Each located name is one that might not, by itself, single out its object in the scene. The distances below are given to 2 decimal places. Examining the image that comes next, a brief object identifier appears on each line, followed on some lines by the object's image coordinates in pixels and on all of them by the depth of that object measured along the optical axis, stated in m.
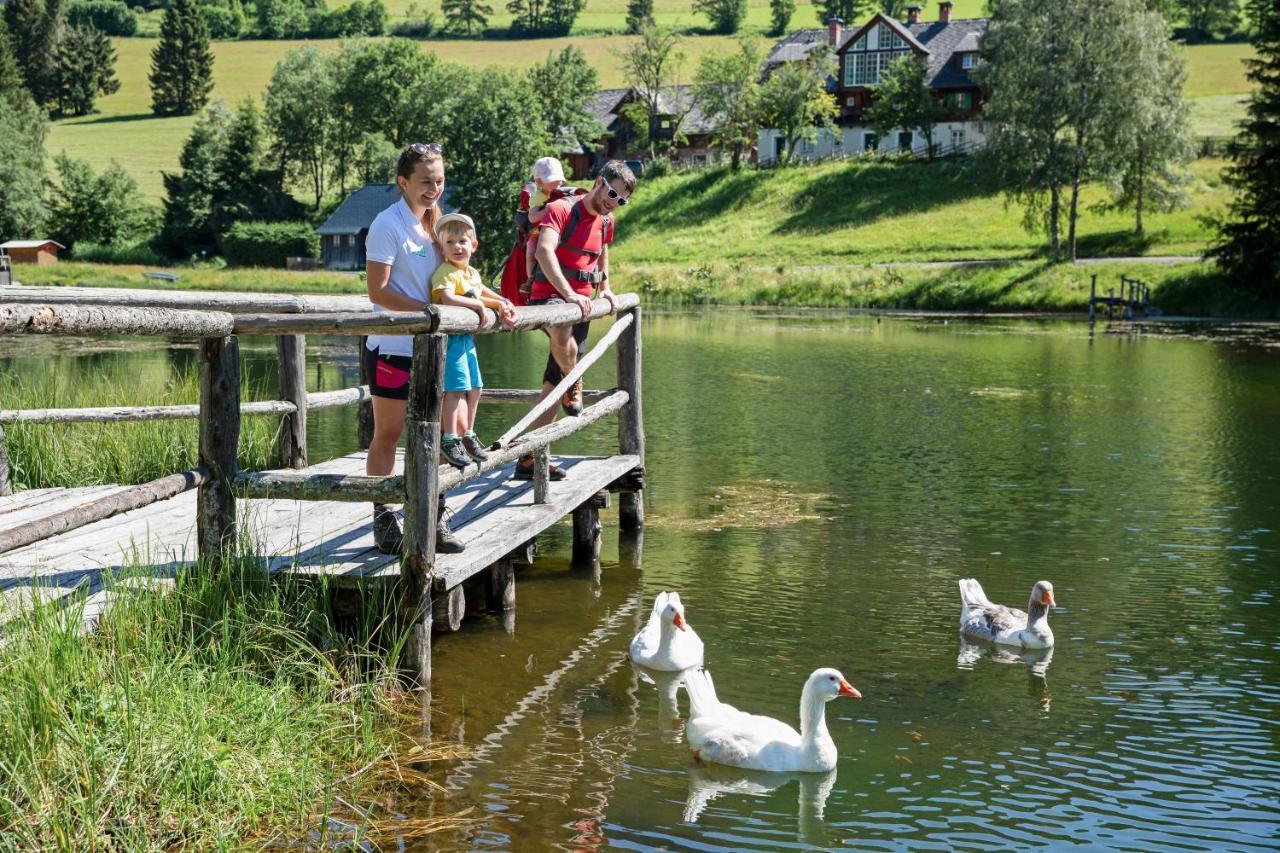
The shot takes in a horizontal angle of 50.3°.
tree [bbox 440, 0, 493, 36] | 152.25
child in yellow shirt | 7.88
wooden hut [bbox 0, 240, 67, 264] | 73.12
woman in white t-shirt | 7.75
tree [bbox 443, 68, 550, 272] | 71.88
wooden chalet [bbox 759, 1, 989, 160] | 85.75
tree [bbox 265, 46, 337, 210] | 93.38
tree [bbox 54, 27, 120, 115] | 126.25
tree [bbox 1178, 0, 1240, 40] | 113.25
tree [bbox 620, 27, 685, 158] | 99.94
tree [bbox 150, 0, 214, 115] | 123.81
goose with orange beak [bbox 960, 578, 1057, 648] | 9.23
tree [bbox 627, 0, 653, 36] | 136.50
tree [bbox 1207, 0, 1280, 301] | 44.72
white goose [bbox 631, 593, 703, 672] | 8.58
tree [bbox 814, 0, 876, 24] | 144.00
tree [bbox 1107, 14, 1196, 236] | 54.22
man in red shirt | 10.22
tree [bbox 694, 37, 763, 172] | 87.44
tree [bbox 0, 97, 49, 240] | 77.06
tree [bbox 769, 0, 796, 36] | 144.00
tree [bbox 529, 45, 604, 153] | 95.94
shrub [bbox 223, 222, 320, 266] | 80.38
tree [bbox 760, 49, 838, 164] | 85.56
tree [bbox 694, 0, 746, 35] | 145.12
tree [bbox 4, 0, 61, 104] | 126.75
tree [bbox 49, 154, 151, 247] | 82.81
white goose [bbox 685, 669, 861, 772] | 7.07
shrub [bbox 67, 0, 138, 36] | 152.00
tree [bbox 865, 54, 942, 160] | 83.31
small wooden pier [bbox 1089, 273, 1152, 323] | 45.53
